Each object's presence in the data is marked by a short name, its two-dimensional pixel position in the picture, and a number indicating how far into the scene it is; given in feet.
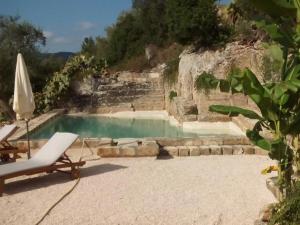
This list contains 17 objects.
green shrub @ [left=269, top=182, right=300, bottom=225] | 9.17
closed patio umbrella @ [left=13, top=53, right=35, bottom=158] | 18.38
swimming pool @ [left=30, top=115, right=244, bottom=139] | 32.46
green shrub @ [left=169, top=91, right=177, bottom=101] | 44.99
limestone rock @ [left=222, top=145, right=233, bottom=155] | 20.29
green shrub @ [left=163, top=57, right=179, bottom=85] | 47.51
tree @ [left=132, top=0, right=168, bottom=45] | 68.89
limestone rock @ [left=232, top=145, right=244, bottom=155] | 20.23
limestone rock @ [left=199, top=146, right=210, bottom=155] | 20.32
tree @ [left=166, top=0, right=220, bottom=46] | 40.84
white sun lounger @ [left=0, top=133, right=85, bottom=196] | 14.97
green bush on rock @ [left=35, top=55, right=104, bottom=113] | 45.96
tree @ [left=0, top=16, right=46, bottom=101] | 45.82
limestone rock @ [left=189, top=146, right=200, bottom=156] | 20.32
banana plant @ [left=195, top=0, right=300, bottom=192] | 9.74
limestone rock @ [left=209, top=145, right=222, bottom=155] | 20.32
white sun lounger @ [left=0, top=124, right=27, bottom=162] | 19.23
